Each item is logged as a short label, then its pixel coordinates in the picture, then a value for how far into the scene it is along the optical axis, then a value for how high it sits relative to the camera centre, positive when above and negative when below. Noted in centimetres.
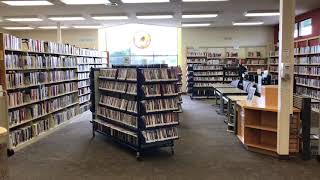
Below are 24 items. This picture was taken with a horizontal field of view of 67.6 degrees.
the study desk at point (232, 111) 542 -82
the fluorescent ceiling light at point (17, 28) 1180 +248
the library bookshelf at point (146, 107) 405 -52
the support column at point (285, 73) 384 +6
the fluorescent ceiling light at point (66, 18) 928 +234
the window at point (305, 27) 905 +192
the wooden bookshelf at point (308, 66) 797 +35
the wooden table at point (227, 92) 647 -42
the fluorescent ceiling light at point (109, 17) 929 +237
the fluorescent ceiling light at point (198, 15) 919 +240
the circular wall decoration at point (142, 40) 1253 +195
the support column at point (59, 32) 969 +190
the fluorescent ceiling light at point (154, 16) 934 +242
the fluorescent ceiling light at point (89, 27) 1168 +247
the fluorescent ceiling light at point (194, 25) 1162 +253
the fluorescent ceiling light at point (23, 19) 948 +235
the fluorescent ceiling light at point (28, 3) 694 +223
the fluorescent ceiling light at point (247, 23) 1115 +252
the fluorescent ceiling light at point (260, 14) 888 +238
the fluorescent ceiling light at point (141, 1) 703 +225
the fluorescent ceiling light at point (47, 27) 1145 +244
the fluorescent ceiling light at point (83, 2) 694 +223
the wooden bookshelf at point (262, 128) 410 -91
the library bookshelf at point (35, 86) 450 -18
